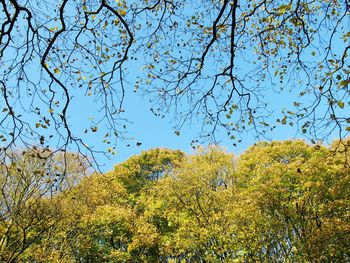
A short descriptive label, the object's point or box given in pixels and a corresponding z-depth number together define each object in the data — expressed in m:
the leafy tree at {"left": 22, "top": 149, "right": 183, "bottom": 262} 15.67
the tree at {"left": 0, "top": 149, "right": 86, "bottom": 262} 13.45
